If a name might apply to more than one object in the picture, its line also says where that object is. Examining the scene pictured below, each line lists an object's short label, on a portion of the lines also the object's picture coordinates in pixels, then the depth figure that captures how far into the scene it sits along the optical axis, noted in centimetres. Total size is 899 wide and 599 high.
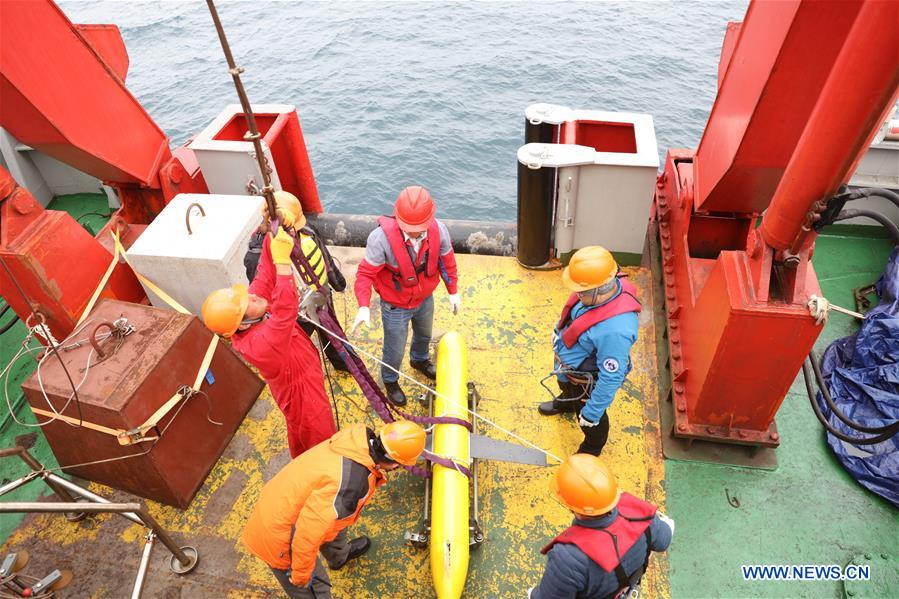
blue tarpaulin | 382
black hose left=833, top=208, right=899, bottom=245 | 301
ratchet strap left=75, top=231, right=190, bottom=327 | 447
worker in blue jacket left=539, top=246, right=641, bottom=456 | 329
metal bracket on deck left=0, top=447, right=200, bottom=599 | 279
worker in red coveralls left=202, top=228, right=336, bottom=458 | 316
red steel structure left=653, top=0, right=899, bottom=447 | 257
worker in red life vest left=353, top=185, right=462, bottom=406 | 365
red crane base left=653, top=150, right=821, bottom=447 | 333
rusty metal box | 360
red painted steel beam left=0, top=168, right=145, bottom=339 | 404
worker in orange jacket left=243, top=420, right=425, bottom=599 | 265
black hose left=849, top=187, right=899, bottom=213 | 295
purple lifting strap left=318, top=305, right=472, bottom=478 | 372
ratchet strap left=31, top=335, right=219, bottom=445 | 354
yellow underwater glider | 326
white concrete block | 436
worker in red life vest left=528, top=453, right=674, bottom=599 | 244
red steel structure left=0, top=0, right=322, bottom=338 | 404
